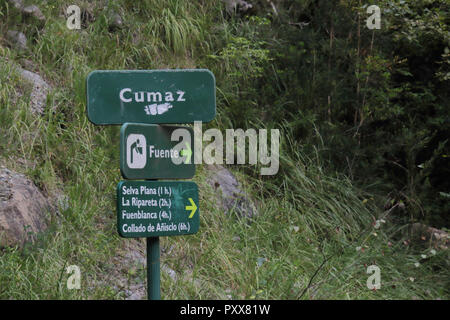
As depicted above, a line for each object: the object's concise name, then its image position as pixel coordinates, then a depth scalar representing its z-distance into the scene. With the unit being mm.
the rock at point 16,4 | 13959
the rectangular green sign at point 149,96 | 7059
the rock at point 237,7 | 17016
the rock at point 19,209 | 9156
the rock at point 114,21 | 14977
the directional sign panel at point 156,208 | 6719
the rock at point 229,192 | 12125
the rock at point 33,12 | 14008
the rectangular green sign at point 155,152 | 6750
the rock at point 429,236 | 12508
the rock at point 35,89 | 12102
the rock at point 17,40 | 13414
